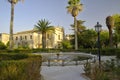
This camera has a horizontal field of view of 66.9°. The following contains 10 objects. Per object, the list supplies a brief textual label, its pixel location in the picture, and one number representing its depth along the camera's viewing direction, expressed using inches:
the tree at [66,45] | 920.3
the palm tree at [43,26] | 887.0
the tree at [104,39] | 979.8
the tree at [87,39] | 918.3
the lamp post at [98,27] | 262.3
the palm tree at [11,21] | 665.8
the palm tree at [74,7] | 789.0
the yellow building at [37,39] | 1137.5
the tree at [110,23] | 710.1
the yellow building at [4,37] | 1239.6
